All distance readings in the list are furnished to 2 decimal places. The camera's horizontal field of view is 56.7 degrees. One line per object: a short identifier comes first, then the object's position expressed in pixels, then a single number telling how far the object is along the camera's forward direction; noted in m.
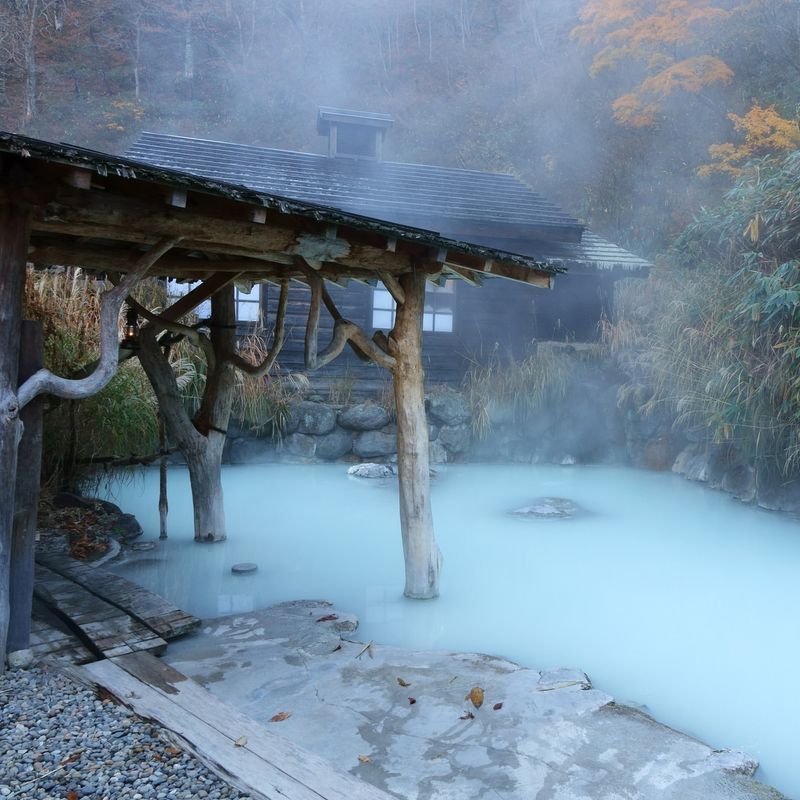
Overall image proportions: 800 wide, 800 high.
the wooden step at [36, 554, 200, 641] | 3.61
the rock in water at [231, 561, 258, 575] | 5.14
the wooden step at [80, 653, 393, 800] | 2.23
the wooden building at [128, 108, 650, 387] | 10.72
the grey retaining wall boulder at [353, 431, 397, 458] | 9.34
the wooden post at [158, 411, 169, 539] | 5.62
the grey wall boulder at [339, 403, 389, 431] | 9.29
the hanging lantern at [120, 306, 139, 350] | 5.15
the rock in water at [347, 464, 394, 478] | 8.67
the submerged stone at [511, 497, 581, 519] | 7.20
